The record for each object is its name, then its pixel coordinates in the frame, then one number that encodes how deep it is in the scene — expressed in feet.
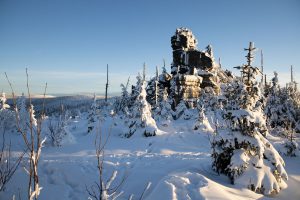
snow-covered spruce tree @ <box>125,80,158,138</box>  71.91
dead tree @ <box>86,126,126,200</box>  11.84
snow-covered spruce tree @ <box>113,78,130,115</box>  145.48
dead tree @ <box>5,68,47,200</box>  10.31
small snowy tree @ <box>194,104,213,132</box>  79.20
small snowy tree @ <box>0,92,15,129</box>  101.22
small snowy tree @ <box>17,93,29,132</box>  100.14
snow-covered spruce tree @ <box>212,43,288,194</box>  31.63
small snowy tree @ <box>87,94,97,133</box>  85.05
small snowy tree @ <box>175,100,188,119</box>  114.66
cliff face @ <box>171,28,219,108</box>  145.04
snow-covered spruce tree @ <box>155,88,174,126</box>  105.38
